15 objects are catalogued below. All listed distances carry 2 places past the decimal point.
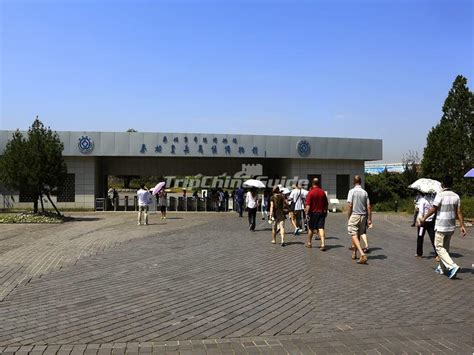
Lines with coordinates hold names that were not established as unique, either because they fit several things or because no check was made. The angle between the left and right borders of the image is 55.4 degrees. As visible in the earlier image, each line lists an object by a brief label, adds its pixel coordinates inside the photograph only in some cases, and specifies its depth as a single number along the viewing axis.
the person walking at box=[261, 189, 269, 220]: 21.45
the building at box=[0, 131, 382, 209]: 27.17
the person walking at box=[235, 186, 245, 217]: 22.88
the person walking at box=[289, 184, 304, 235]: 14.77
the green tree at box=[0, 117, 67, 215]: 19.17
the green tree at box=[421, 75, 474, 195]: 26.70
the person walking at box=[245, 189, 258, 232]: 15.54
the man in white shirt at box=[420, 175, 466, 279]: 7.99
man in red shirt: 10.93
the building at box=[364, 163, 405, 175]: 75.07
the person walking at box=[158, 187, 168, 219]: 21.23
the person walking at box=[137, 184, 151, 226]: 17.59
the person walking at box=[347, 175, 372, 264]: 9.60
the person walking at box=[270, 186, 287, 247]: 12.19
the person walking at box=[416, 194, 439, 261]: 9.85
